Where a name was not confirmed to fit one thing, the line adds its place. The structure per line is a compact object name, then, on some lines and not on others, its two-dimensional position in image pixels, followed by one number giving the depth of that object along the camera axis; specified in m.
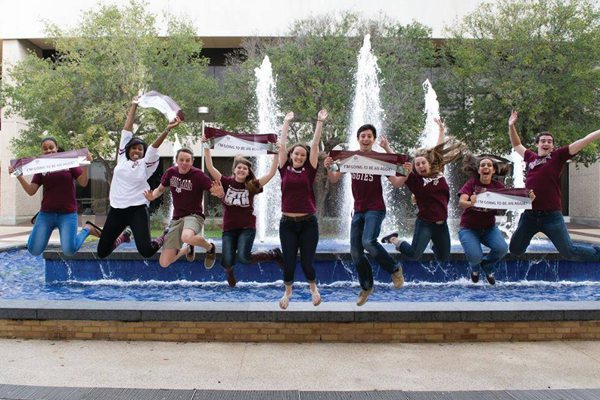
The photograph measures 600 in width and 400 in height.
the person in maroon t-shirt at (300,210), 6.48
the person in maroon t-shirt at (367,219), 6.77
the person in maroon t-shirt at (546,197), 7.38
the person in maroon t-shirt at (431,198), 7.20
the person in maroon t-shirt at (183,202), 7.35
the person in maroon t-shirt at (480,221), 7.43
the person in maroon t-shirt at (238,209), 7.23
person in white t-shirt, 7.45
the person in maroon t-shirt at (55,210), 7.72
